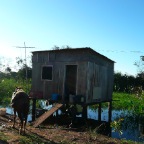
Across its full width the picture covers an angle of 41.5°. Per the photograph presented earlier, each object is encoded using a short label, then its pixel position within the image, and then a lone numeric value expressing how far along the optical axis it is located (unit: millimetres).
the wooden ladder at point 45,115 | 10938
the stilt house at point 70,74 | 12852
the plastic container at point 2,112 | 12869
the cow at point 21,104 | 8976
